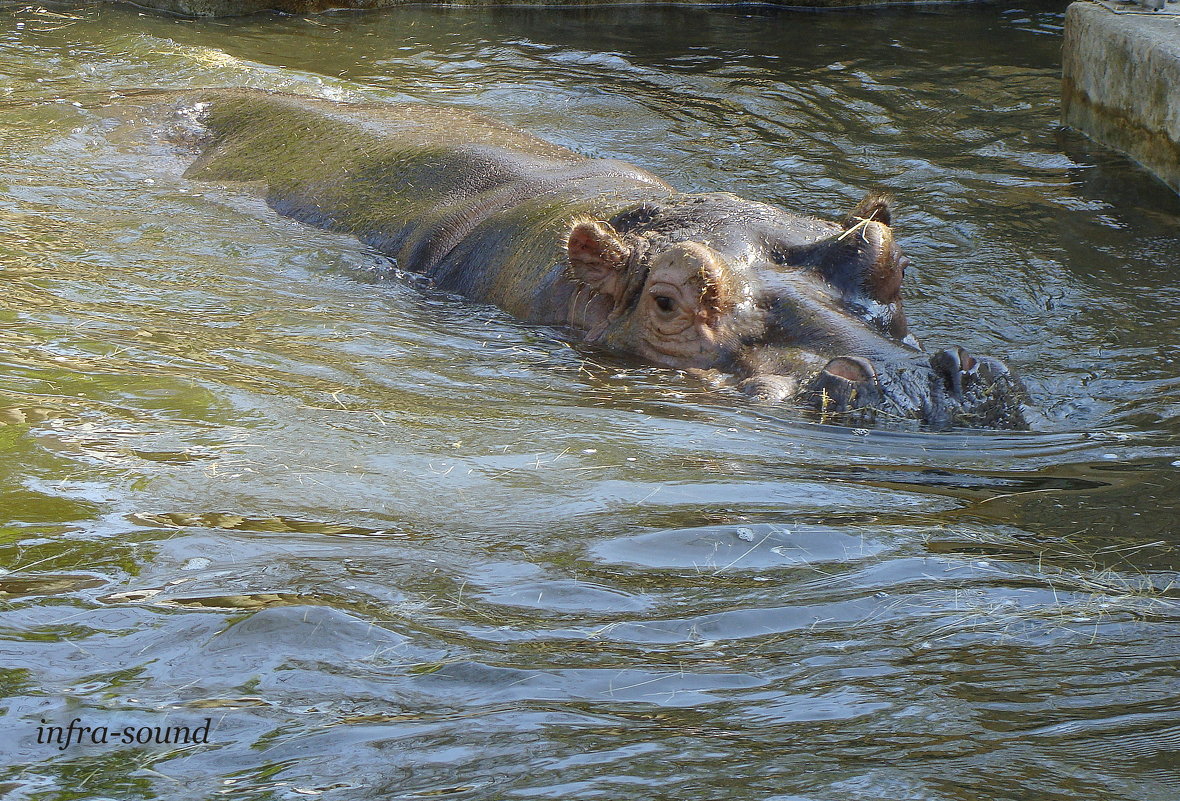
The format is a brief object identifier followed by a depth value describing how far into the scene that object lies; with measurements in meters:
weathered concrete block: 15.59
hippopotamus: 7.92
